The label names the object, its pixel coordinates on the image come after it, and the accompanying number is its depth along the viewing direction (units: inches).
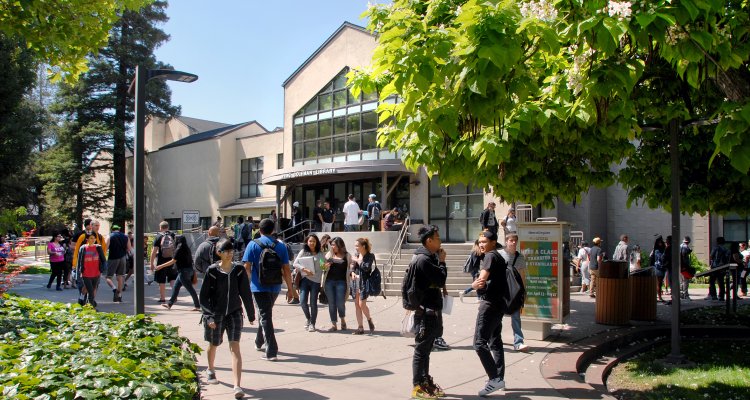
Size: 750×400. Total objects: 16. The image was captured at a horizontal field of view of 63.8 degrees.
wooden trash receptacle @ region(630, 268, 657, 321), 466.9
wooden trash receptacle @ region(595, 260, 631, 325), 440.1
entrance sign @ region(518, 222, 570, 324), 382.0
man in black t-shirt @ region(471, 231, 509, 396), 266.3
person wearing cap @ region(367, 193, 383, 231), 835.4
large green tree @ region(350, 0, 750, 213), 183.0
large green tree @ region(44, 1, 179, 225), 1505.9
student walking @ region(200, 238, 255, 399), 274.7
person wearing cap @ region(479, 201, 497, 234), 684.1
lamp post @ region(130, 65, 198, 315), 269.6
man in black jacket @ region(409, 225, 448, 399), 255.3
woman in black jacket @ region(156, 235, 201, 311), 509.0
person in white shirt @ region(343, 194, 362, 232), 829.8
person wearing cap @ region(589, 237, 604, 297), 669.3
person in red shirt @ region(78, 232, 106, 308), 474.9
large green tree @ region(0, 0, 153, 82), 302.4
